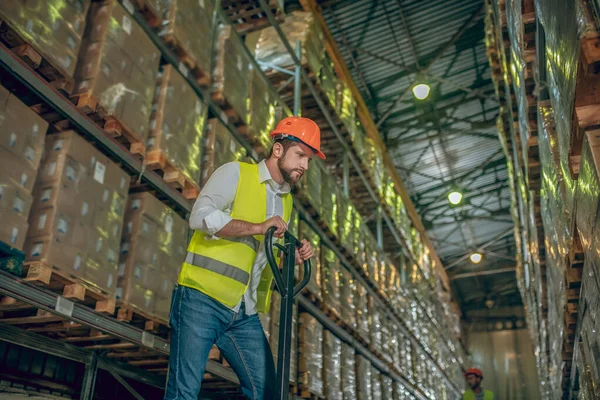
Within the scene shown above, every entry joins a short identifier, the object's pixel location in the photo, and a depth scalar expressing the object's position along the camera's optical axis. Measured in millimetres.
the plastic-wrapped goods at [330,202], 7688
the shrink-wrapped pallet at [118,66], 3867
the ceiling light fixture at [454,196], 15658
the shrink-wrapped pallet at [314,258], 6891
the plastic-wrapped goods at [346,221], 8288
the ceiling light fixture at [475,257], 19141
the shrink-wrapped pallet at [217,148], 5121
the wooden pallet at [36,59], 3309
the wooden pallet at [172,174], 4363
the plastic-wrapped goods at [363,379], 8297
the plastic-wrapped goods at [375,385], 9000
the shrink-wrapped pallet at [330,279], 7447
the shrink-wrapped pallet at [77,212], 3375
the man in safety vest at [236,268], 2584
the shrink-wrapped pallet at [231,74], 5508
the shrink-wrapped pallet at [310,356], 6551
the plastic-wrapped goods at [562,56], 2404
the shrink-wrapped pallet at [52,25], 3260
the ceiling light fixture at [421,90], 12125
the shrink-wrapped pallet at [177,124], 4461
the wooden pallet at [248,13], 7047
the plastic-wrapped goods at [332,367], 7078
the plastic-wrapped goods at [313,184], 7109
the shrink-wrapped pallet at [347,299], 8109
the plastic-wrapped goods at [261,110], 6056
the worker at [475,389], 6883
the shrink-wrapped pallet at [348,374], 7699
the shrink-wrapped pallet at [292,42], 7766
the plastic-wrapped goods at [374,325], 9461
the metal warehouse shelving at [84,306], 3309
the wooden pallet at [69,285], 3242
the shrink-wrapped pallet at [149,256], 4013
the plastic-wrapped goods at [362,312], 8786
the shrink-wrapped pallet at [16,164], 3123
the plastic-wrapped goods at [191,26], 4820
